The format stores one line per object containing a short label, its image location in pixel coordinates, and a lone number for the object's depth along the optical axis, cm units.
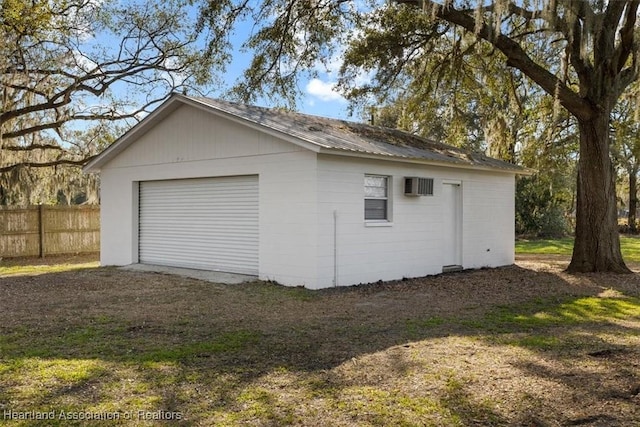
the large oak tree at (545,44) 1116
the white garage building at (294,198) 1011
